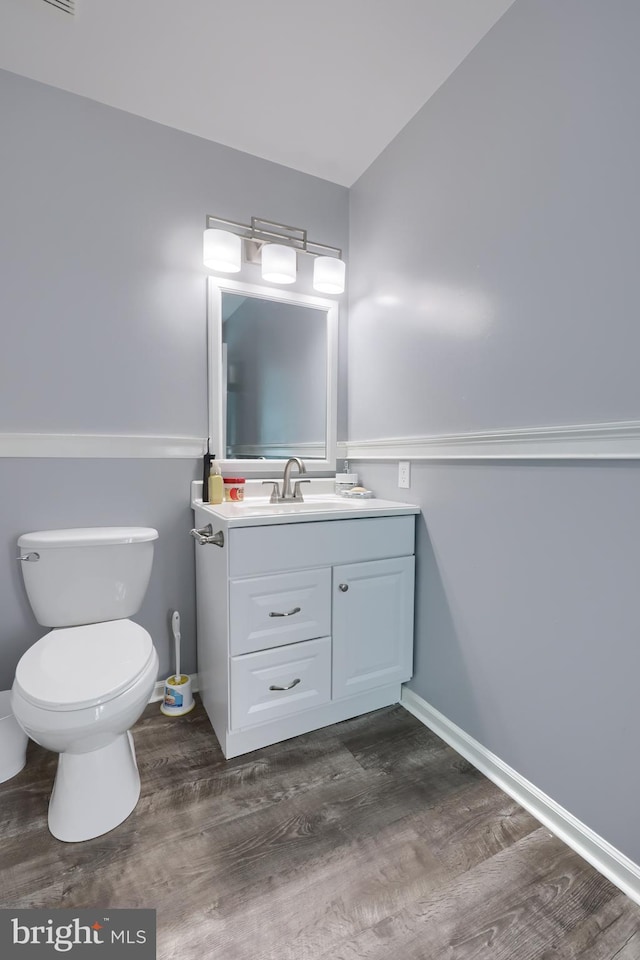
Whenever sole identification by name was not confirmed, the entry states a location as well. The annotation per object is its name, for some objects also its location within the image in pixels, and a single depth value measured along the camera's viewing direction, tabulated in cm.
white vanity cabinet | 141
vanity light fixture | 176
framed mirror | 188
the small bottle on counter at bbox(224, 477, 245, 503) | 185
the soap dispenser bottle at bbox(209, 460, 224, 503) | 174
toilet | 108
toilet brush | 173
